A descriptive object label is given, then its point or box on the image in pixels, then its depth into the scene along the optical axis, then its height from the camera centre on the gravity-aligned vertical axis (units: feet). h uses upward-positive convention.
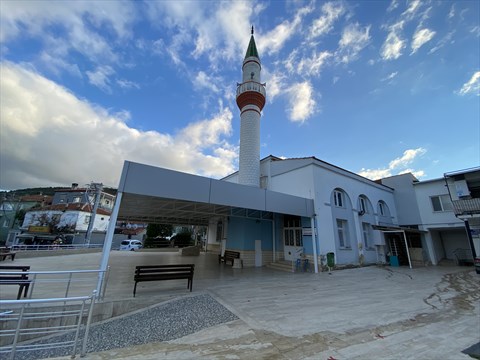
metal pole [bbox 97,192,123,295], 18.92 -0.34
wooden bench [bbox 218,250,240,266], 43.47 -2.79
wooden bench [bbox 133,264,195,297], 20.89 -3.47
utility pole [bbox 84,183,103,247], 79.20 +15.89
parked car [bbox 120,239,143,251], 85.77 -2.39
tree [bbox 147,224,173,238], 114.32 +5.02
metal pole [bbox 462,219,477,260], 45.05 +2.36
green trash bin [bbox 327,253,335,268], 40.14 -2.85
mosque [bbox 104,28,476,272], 30.25 +6.05
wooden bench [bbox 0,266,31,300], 16.57 -3.63
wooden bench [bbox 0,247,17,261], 38.82 -3.83
